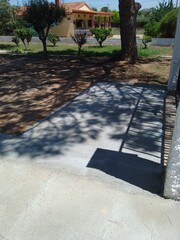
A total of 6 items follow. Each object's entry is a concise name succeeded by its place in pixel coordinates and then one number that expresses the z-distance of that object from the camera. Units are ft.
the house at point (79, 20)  113.19
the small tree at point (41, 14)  37.99
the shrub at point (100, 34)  64.64
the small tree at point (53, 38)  69.42
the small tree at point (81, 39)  43.00
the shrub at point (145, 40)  57.96
